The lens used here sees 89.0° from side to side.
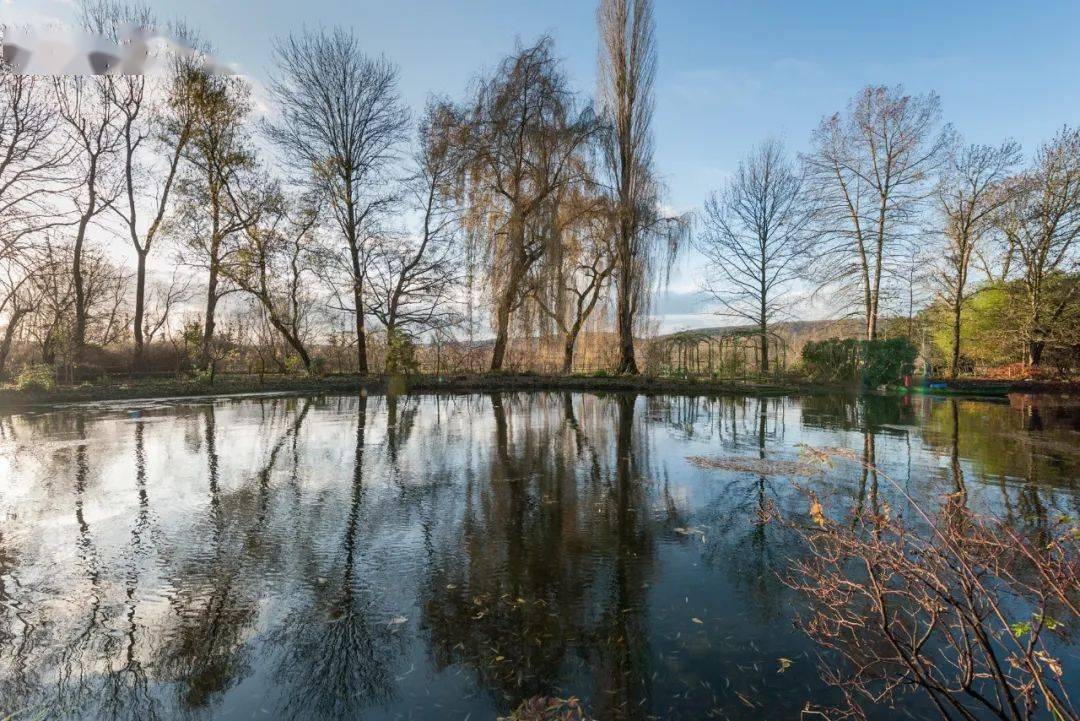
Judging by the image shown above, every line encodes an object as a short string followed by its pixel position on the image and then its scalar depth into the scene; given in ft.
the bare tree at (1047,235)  68.59
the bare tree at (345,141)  69.10
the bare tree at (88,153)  60.75
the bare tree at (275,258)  67.36
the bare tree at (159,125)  64.44
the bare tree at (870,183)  71.05
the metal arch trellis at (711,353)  70.95
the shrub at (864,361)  65.72
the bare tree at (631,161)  70.41
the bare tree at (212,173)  65.77
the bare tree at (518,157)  65.10
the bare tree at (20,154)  53.47
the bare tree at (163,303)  92.14
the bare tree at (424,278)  70.49
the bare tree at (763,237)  76.54
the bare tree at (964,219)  73.61
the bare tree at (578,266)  65.92
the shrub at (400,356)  66.18
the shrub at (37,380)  49.96
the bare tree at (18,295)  55.11
